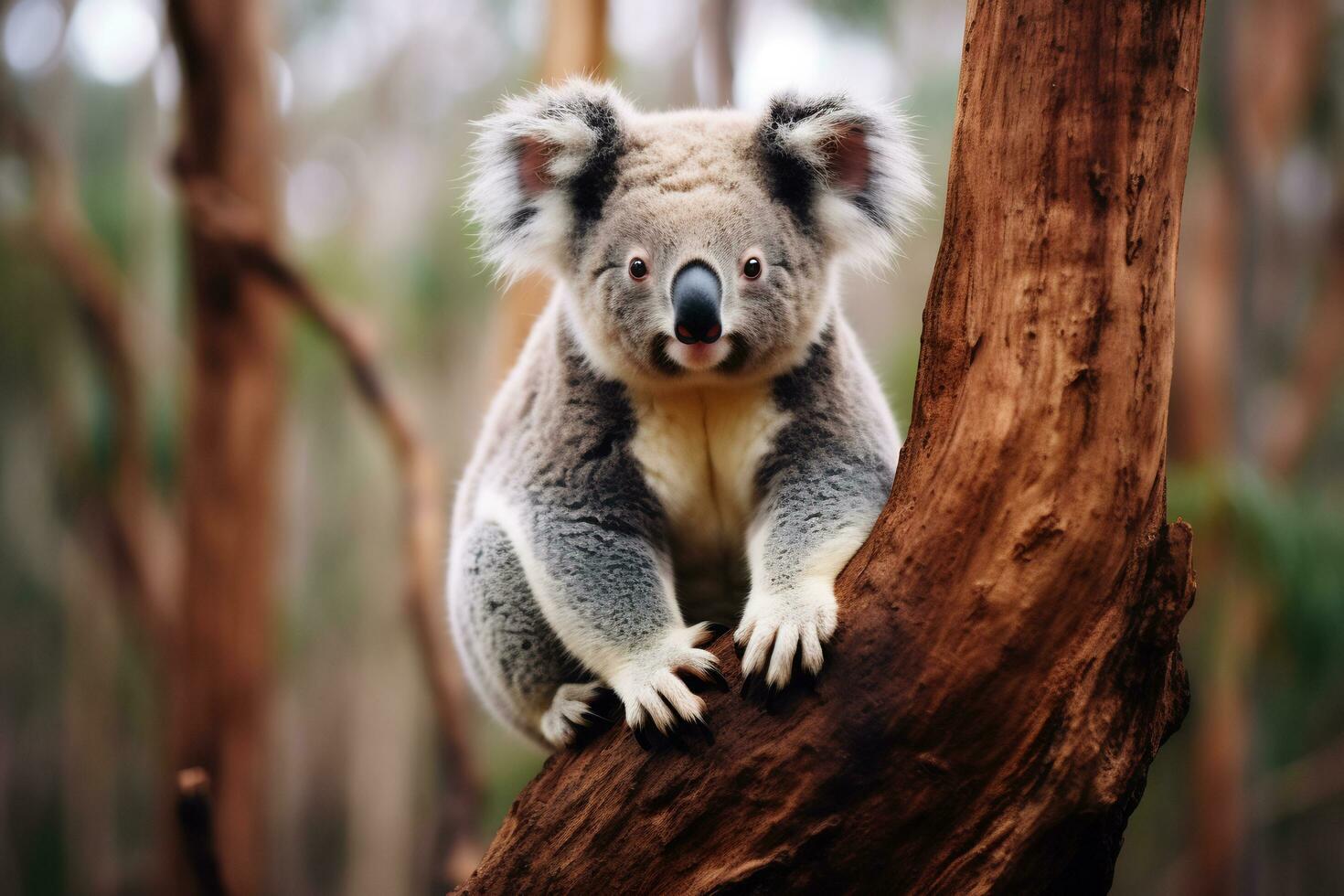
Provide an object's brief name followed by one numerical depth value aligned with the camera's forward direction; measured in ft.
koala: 7.95
